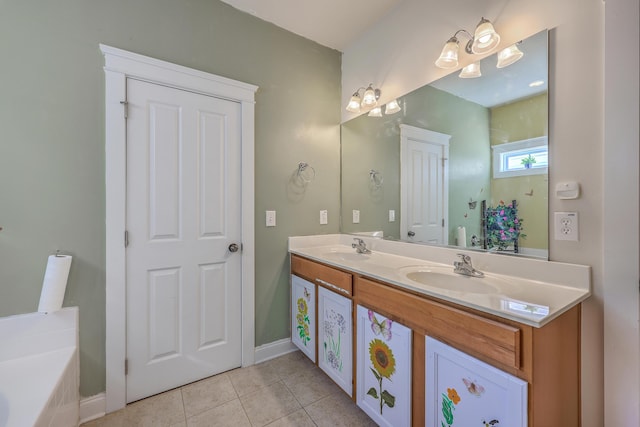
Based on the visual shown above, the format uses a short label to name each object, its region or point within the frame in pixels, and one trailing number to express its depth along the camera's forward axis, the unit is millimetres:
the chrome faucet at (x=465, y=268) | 1343
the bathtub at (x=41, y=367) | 1060
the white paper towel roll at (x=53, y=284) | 1315
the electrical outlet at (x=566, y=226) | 1087
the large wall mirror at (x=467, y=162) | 1213
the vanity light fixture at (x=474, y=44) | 1297
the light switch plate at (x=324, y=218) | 2304
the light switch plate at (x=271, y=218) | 2037
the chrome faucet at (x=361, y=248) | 2009
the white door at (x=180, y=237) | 1581
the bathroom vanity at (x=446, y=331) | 847
